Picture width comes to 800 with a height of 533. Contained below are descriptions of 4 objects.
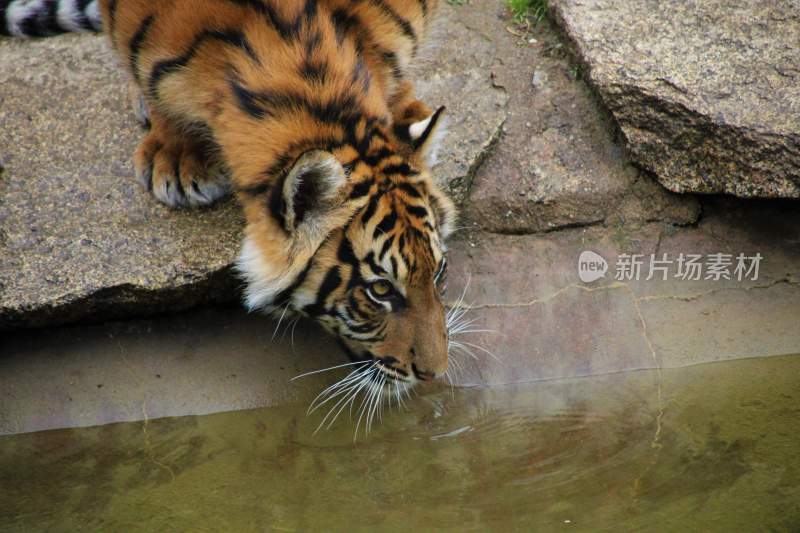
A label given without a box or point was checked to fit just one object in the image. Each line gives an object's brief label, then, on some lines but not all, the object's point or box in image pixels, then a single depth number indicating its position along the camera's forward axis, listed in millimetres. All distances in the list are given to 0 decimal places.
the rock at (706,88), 8062
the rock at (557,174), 8570
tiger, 6301
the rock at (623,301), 8289
